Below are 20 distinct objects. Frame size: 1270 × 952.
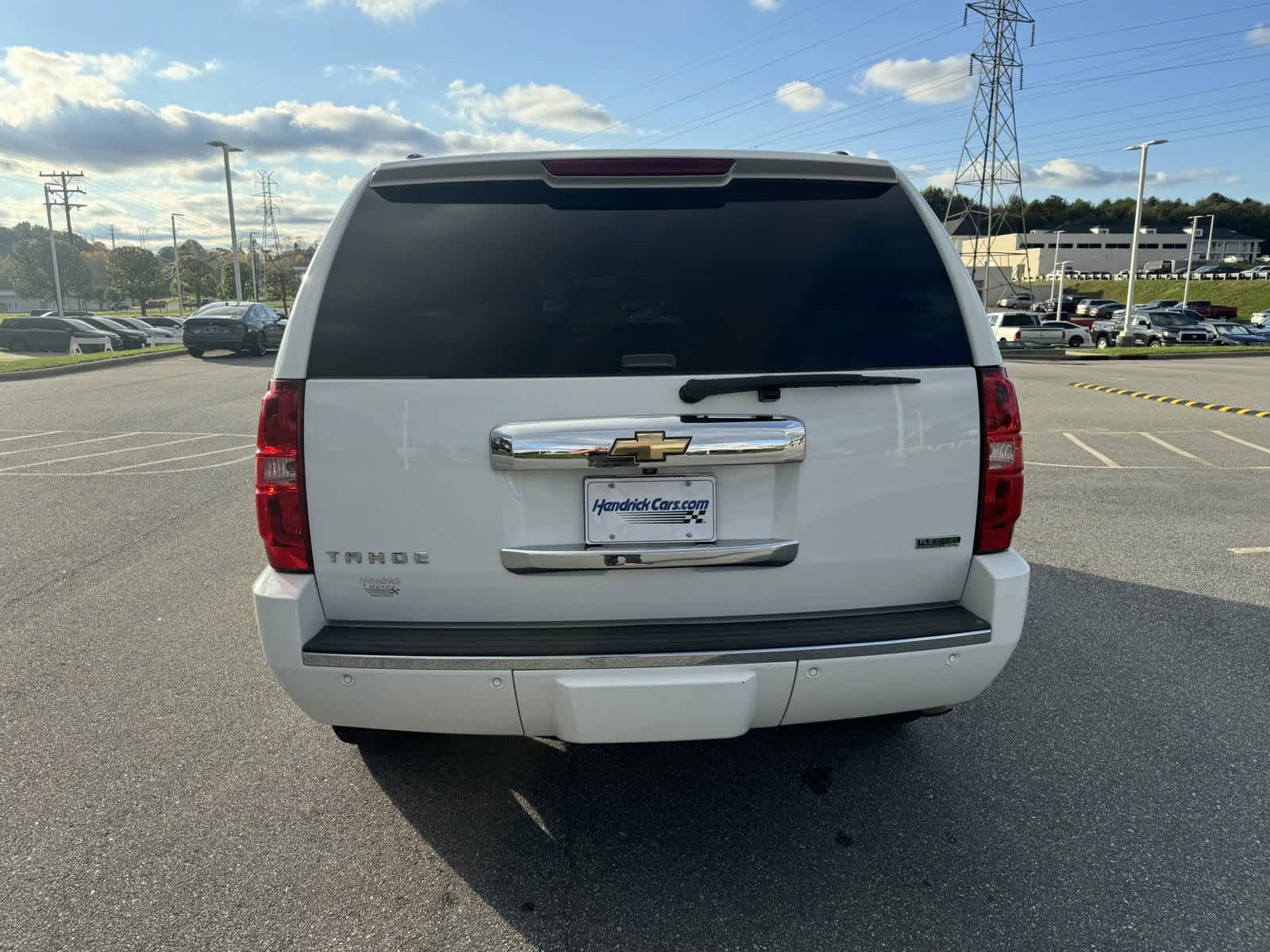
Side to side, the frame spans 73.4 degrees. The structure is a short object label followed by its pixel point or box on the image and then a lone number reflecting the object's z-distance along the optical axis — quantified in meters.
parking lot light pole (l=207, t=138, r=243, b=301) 39.66
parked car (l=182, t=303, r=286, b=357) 25.02
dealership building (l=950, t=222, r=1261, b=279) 113.12
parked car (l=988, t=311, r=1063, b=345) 32.34
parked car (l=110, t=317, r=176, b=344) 37.91
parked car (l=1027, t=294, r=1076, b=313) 59.66
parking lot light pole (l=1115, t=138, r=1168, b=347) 30.03
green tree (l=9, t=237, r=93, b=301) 102.69
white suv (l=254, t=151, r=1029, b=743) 2.31
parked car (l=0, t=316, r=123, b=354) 31.70
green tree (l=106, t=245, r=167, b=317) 90.06
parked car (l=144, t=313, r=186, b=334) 44.57
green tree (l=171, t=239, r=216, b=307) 106.19
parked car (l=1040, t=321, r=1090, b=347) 34.96
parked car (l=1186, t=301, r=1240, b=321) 59.91
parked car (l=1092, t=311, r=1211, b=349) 34.94
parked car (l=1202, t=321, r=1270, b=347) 37.88
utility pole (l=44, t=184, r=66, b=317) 53.42
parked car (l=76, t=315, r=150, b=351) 33.75
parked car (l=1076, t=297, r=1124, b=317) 54.81
